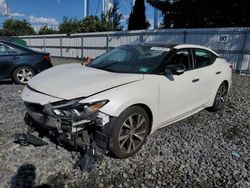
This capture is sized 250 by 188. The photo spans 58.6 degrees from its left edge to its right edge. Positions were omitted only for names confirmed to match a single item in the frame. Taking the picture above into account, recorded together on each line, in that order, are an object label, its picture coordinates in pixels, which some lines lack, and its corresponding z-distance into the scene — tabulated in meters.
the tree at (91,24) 25.14
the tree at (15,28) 38.72
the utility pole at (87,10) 28.28
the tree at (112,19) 25.75
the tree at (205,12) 16.02
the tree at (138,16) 21.80
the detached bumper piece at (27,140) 3.11
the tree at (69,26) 29.91
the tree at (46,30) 33.51
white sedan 2.61
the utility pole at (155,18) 20.80
